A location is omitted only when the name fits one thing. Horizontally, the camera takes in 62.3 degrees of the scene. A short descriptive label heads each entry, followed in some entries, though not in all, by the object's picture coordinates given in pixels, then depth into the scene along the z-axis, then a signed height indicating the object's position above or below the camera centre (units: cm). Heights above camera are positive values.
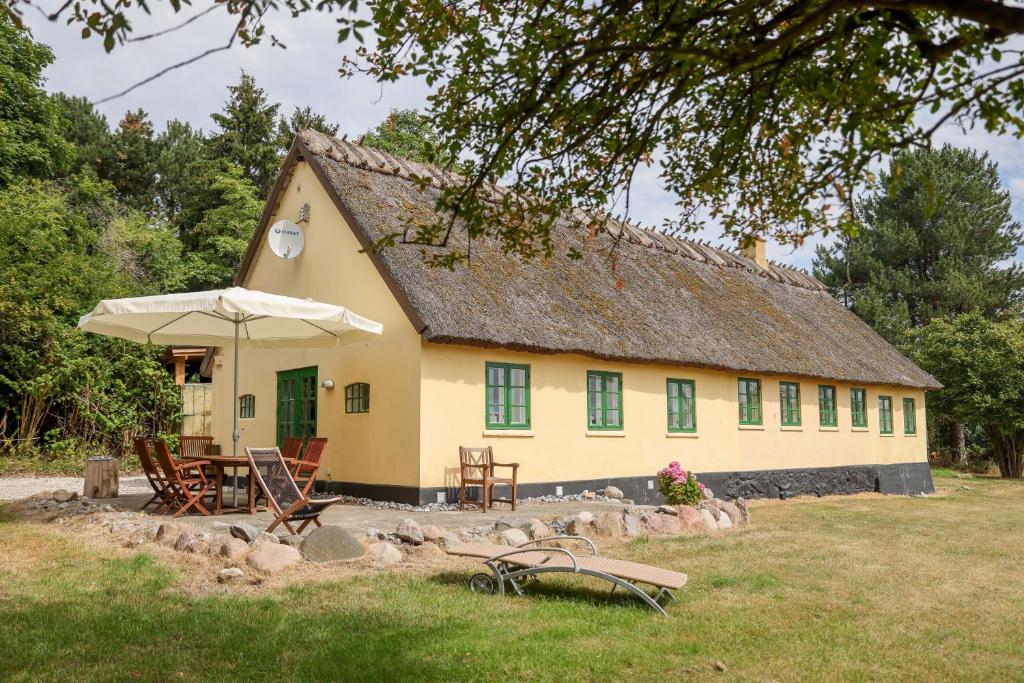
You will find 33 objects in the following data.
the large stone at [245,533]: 730 -92
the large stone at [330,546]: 696 -99
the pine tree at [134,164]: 3250 +1014
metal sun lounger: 574 -103
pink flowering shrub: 1095 -80
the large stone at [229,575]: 627 -110
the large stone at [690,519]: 991 -110
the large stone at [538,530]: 852 -106
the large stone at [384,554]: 708 -108
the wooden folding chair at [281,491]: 753 -58
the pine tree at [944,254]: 3247 +677
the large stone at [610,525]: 909 -108
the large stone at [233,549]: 680 -99
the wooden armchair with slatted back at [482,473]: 1070 -63
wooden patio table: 896 -48
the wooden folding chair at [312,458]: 967 -37
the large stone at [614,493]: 1294 -104
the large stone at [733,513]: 1065 -111
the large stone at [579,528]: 886 -108
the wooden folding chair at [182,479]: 874 -56
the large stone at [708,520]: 1016 -115
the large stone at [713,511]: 1042 -106
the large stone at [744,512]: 1086 -112
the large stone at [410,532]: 775 -98
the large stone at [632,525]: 927 -110
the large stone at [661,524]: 955 -112
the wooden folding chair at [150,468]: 920 -45
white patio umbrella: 909 +124
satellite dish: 1335 +295
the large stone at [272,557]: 656 -103
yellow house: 1151 +91
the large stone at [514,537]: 820 -109
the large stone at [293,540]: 711 -96
